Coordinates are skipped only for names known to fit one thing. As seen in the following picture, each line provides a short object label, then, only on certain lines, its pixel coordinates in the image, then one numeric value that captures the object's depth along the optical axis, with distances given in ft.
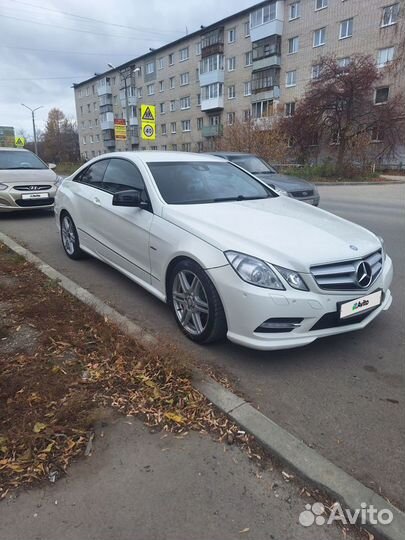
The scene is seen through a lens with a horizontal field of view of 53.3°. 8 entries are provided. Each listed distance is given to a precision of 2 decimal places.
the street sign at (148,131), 62.28
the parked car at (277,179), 32.24
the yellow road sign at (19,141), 117.60
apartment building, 111.04
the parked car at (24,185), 29.66
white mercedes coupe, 9.38
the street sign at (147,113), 61.87
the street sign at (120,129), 70.90
